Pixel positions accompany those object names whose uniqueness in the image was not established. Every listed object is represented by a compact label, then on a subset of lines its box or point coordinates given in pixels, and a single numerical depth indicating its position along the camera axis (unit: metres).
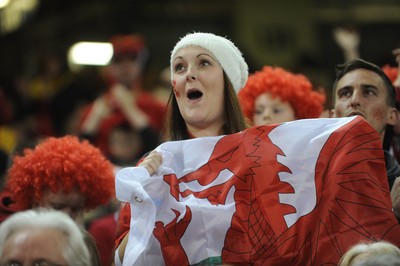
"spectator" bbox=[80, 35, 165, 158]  16.70
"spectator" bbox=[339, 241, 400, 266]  8.36
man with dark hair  10.87
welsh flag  9.22
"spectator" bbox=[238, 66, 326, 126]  12.56
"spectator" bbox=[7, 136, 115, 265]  11.55
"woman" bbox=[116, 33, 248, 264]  10.54
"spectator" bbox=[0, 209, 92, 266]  8.23
